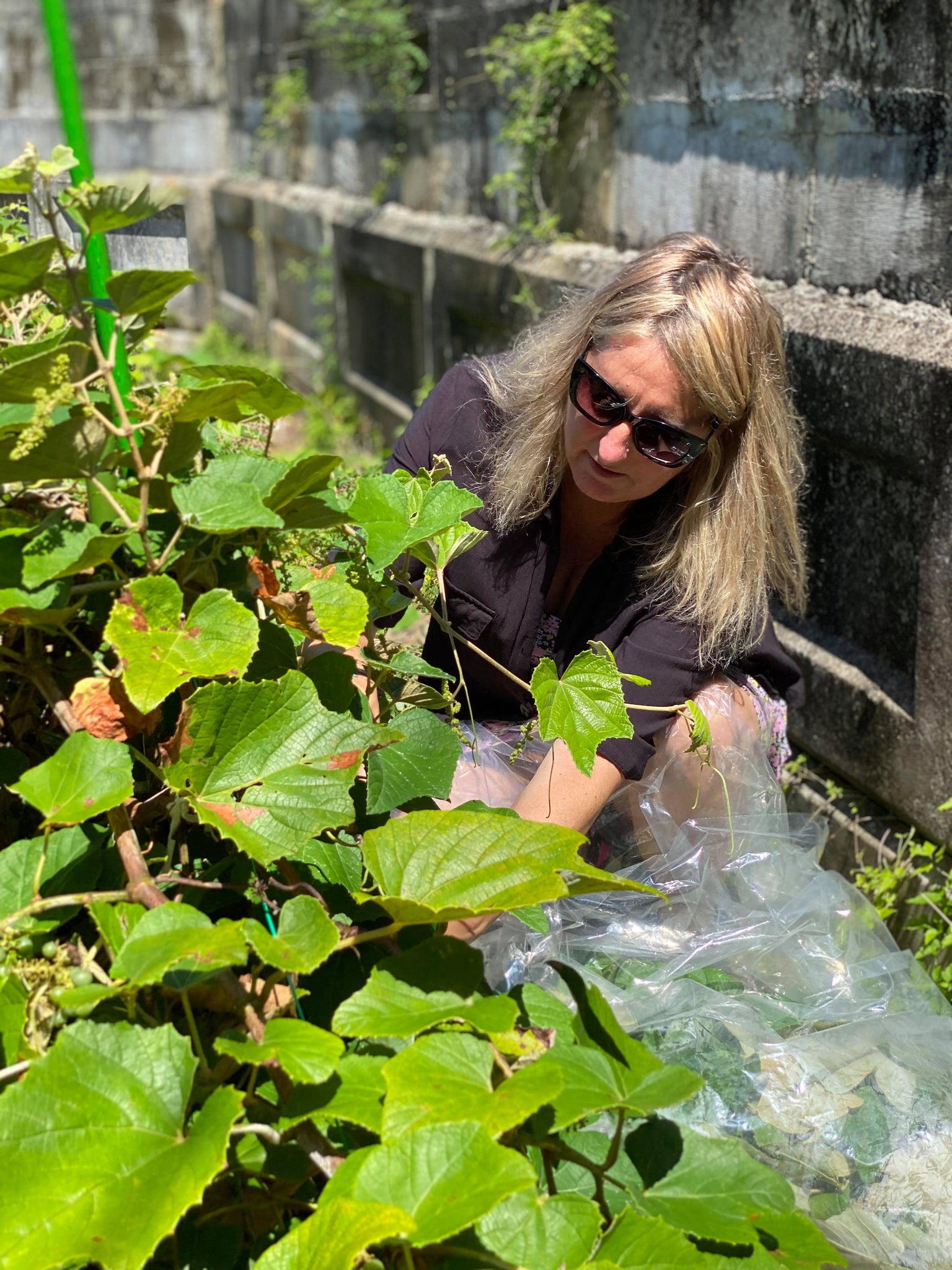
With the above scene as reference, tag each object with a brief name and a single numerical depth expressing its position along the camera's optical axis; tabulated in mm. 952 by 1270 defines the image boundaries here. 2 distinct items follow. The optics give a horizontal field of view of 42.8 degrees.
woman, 1971
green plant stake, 1037
